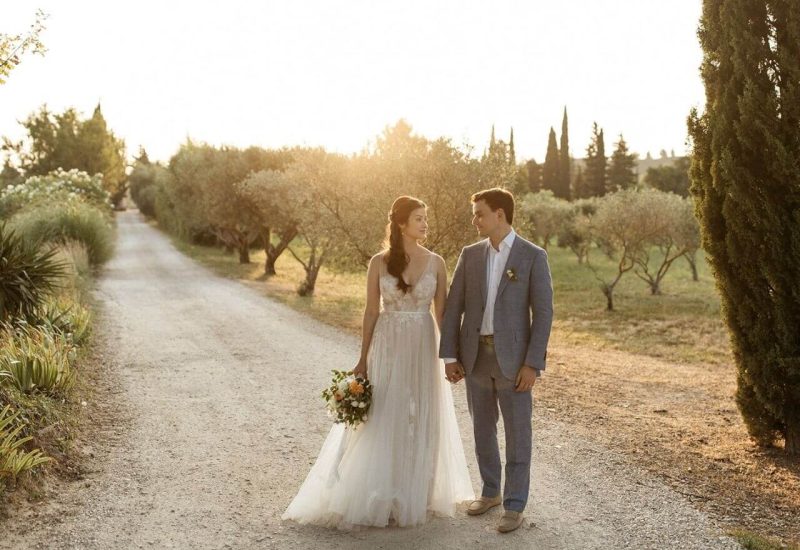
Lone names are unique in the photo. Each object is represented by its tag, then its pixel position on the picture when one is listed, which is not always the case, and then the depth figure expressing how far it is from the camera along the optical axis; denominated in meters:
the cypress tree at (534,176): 71.38
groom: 4.38
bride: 4.57
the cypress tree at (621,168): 63.81
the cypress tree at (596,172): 61.25
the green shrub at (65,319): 10.38
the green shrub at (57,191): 31.80
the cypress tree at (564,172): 63.44
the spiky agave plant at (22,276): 10.54
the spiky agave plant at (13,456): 5.09
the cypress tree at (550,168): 64.97
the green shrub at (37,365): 7.01
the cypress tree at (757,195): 6.02
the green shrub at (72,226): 22.59
